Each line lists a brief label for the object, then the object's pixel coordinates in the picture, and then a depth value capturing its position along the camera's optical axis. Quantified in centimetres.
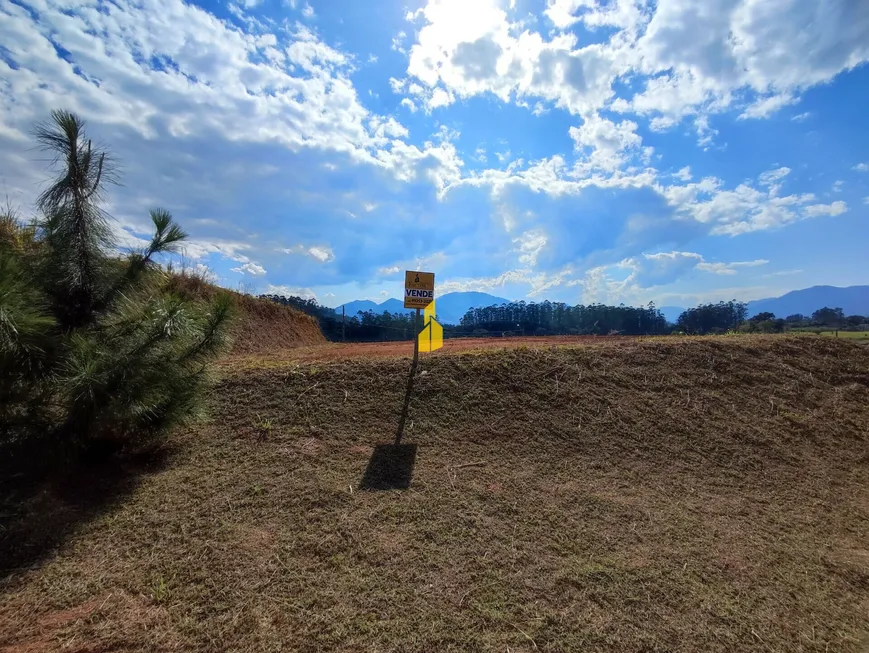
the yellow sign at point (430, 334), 621
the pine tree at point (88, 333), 322
